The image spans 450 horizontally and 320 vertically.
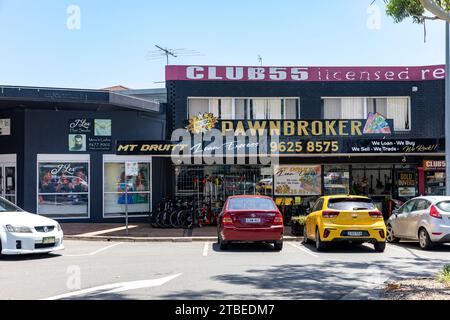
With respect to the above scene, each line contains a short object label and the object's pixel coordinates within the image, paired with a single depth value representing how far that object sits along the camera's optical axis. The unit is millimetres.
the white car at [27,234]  11711
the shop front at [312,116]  21375
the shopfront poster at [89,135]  20516
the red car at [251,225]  13602
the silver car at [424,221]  13656
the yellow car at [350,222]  13430
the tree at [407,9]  10125
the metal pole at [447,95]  16219
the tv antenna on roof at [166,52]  28156
